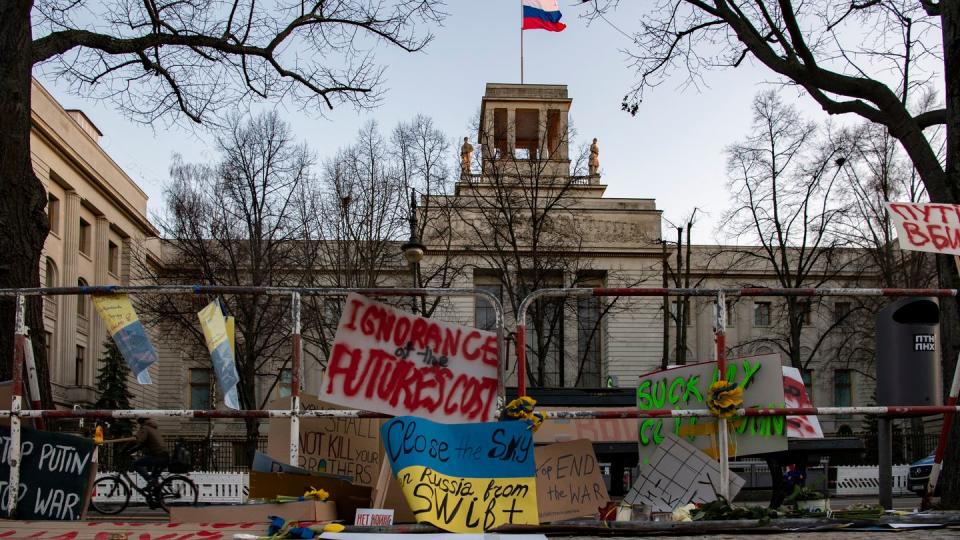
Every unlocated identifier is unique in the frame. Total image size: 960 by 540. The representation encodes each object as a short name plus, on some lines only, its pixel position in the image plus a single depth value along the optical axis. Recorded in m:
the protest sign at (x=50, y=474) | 6.46
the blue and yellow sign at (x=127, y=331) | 6.82
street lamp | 23.92
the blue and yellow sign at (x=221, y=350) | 6.63
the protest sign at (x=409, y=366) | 6.58
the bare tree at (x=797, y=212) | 34.75
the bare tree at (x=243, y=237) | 35.00
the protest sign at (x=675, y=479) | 6.64
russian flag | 42.34
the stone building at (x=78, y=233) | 43.44
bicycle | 15.28
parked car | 21.86
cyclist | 15.67
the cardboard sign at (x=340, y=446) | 7.38
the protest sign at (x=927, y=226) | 7.34
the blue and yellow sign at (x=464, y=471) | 5.66
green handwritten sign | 6.48
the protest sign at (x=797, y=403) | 9.16
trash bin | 7.34
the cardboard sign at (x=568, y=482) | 6.64
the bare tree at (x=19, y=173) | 8.16
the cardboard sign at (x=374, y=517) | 5.86
